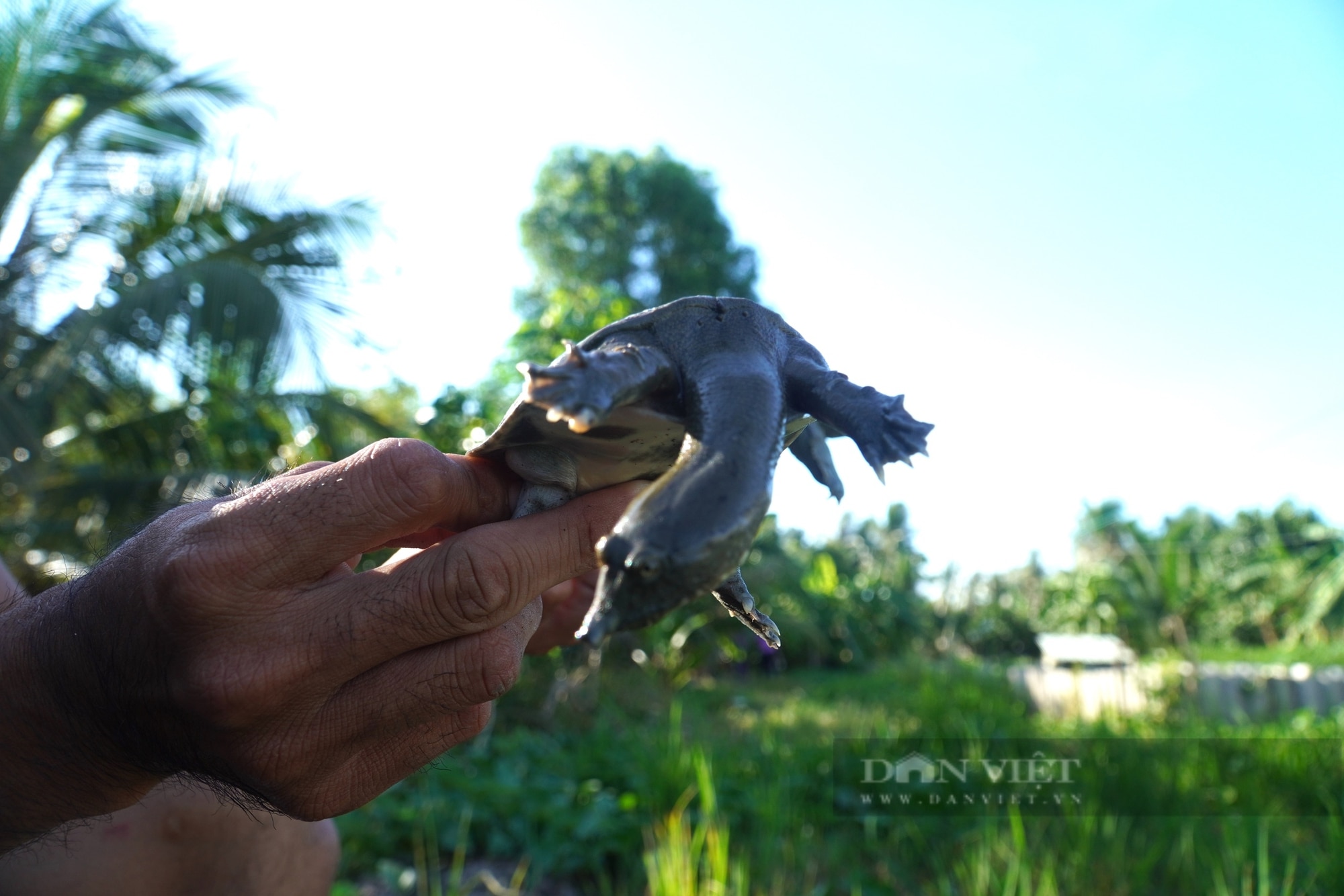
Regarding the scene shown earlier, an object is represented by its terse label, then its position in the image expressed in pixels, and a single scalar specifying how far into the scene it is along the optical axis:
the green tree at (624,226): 10.73
